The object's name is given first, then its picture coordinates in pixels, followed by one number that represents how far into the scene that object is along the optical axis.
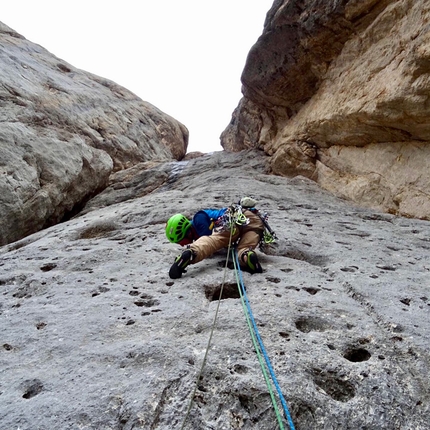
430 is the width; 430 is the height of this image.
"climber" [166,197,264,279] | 4.93
